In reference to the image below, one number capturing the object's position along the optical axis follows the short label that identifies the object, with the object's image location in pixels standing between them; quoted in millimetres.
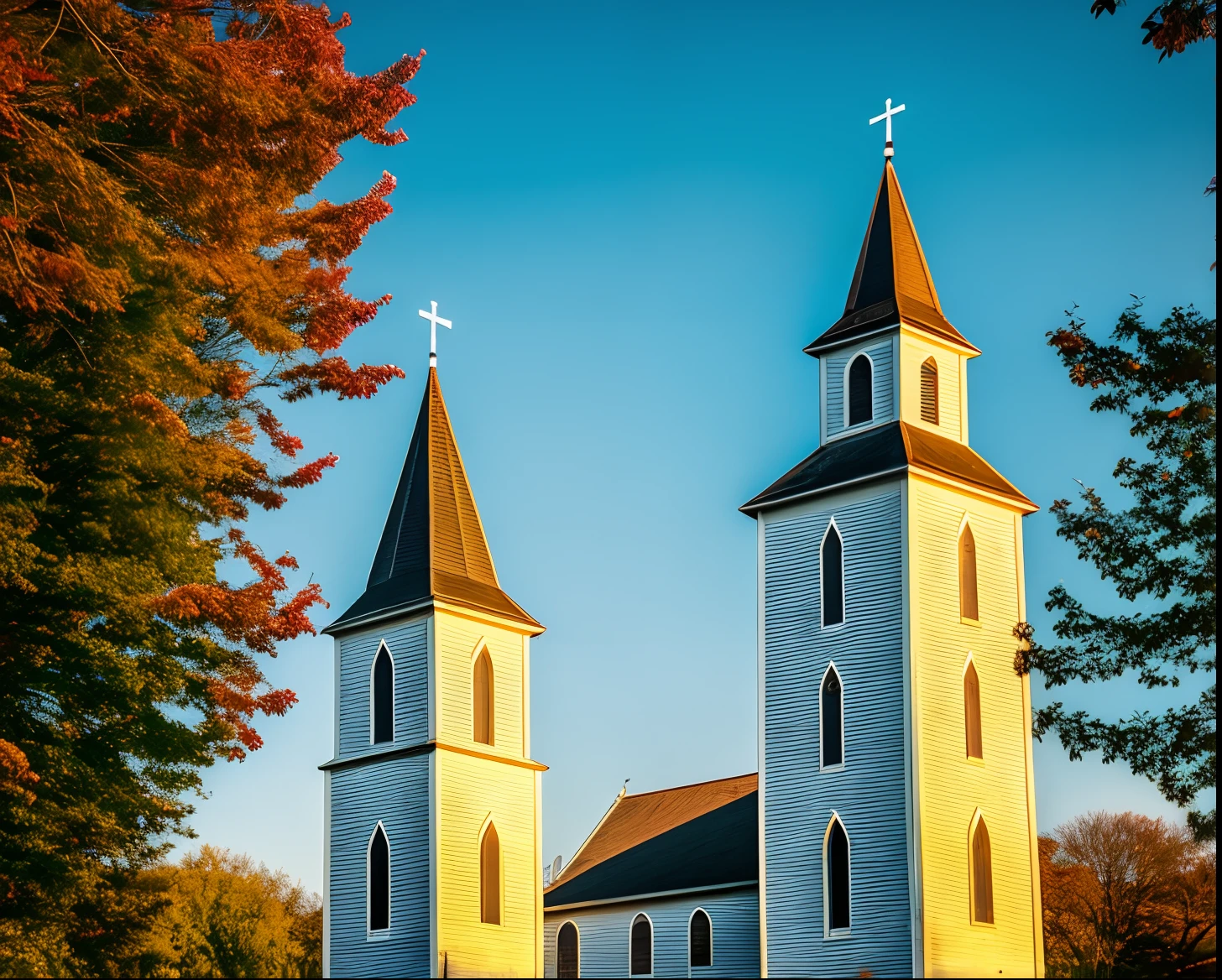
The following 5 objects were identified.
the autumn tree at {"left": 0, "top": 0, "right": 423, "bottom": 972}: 22641
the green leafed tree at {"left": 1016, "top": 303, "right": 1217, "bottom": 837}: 28078
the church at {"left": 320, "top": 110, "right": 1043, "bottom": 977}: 33188
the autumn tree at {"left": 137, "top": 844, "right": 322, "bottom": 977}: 66000
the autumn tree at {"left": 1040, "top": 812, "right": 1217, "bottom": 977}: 53656
